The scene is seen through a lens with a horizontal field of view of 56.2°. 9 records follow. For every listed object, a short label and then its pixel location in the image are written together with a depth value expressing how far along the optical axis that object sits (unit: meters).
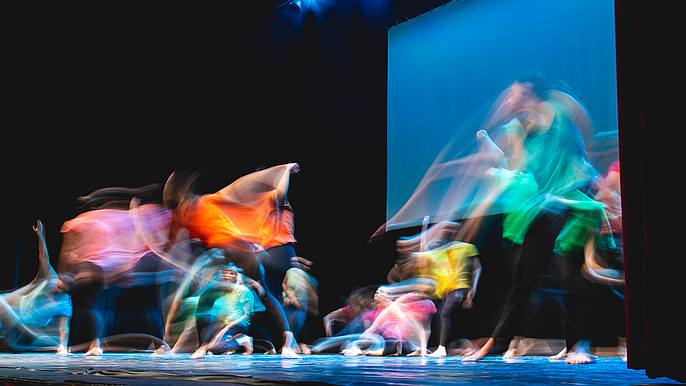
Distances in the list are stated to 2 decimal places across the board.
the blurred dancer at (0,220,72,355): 6.10
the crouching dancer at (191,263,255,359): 5.11
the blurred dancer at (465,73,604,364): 3.46
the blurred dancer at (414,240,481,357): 4.77
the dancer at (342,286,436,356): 5.06
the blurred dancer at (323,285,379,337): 5.54
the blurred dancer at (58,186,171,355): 5.32
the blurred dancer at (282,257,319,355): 5.73
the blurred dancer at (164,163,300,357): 5.04
